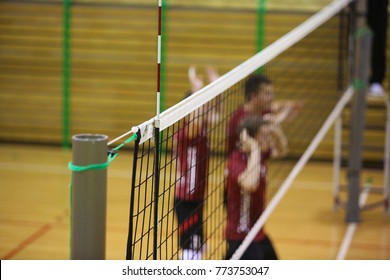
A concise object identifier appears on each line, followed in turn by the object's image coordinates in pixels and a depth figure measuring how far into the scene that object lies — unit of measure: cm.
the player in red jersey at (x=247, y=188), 812
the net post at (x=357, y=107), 1217
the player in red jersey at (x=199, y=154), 916
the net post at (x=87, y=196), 395
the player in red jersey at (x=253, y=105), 930
